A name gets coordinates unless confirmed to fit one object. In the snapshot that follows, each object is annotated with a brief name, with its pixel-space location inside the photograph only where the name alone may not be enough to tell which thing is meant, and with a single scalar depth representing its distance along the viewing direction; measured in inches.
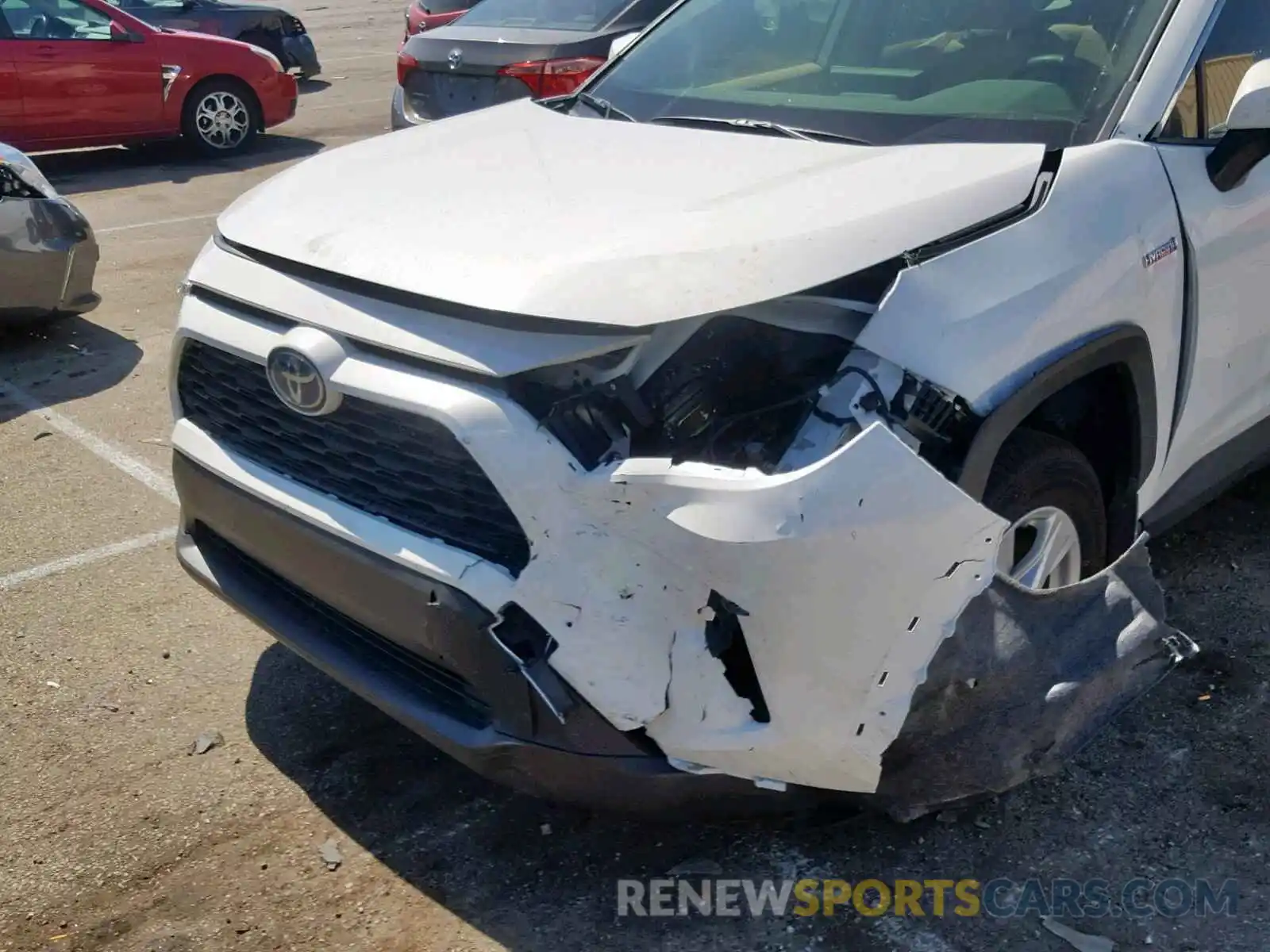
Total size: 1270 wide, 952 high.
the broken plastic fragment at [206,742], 130.5
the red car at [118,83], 403.9
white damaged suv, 89.6
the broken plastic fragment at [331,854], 114.0
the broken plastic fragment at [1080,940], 101.4
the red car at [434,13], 403.9
